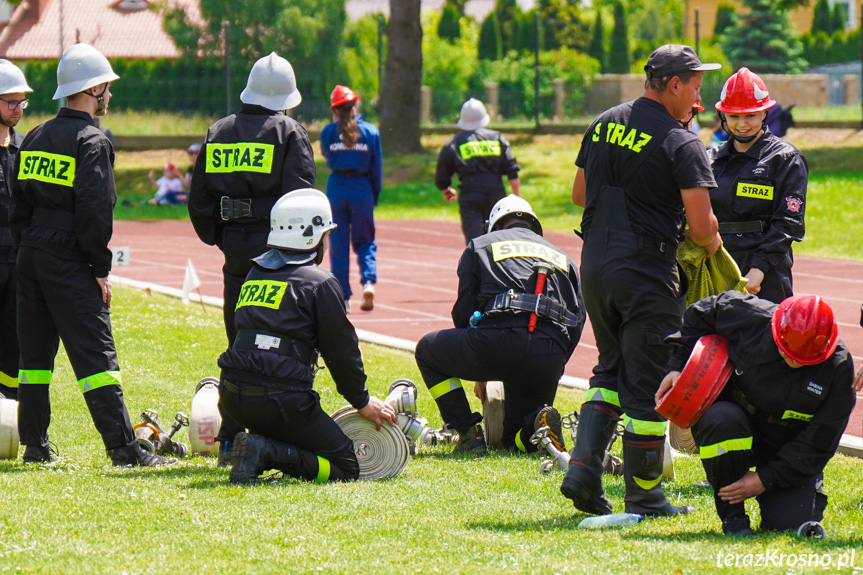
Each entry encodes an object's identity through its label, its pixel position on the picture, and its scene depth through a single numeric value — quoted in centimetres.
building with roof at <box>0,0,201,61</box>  7325
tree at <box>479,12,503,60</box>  11850
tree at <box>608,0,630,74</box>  11337
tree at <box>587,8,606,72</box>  12200
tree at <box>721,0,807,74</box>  11094
